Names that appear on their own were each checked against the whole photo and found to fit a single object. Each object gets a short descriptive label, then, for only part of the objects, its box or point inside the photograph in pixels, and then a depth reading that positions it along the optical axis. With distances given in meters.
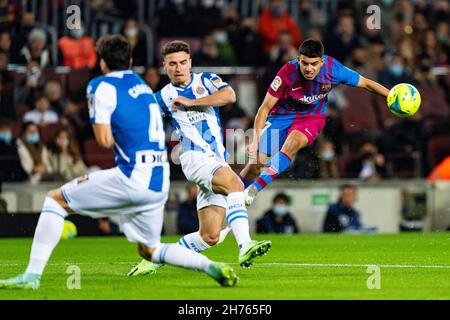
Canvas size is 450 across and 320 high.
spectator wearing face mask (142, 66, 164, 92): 18.89
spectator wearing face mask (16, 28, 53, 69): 19.34
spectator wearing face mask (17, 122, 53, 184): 17.91
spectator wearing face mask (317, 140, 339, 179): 19.08
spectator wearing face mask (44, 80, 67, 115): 19.05
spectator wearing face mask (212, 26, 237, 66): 20.94
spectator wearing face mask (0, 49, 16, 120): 18.78
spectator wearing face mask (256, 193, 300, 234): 18.30
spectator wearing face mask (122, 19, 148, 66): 19.97
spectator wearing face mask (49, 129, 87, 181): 18.09
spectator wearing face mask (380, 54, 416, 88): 20.53
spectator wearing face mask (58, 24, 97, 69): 20.08
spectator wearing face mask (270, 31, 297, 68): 20.38
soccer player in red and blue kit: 12.43
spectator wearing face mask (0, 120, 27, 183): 17.73
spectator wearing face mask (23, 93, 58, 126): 18.78
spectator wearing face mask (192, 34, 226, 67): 20.36
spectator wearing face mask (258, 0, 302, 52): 21.67
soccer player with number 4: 8.59
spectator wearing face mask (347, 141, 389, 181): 19.20
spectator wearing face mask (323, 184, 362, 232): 18.48
